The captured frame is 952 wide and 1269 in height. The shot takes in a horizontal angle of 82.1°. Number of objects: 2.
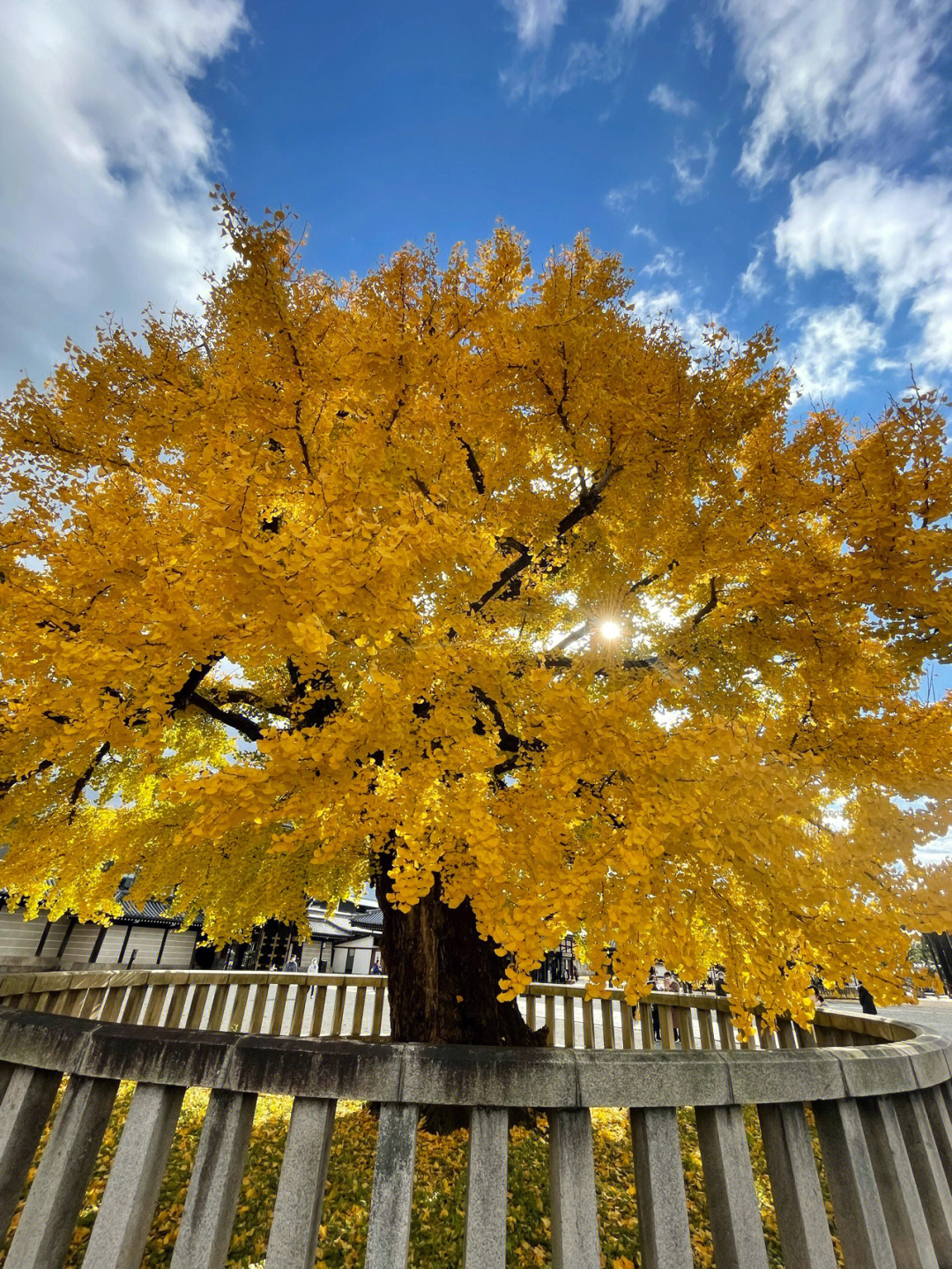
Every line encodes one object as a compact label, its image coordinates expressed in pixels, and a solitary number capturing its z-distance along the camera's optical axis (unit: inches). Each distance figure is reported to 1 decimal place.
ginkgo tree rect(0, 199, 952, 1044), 151.3
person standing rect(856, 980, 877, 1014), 507.6
